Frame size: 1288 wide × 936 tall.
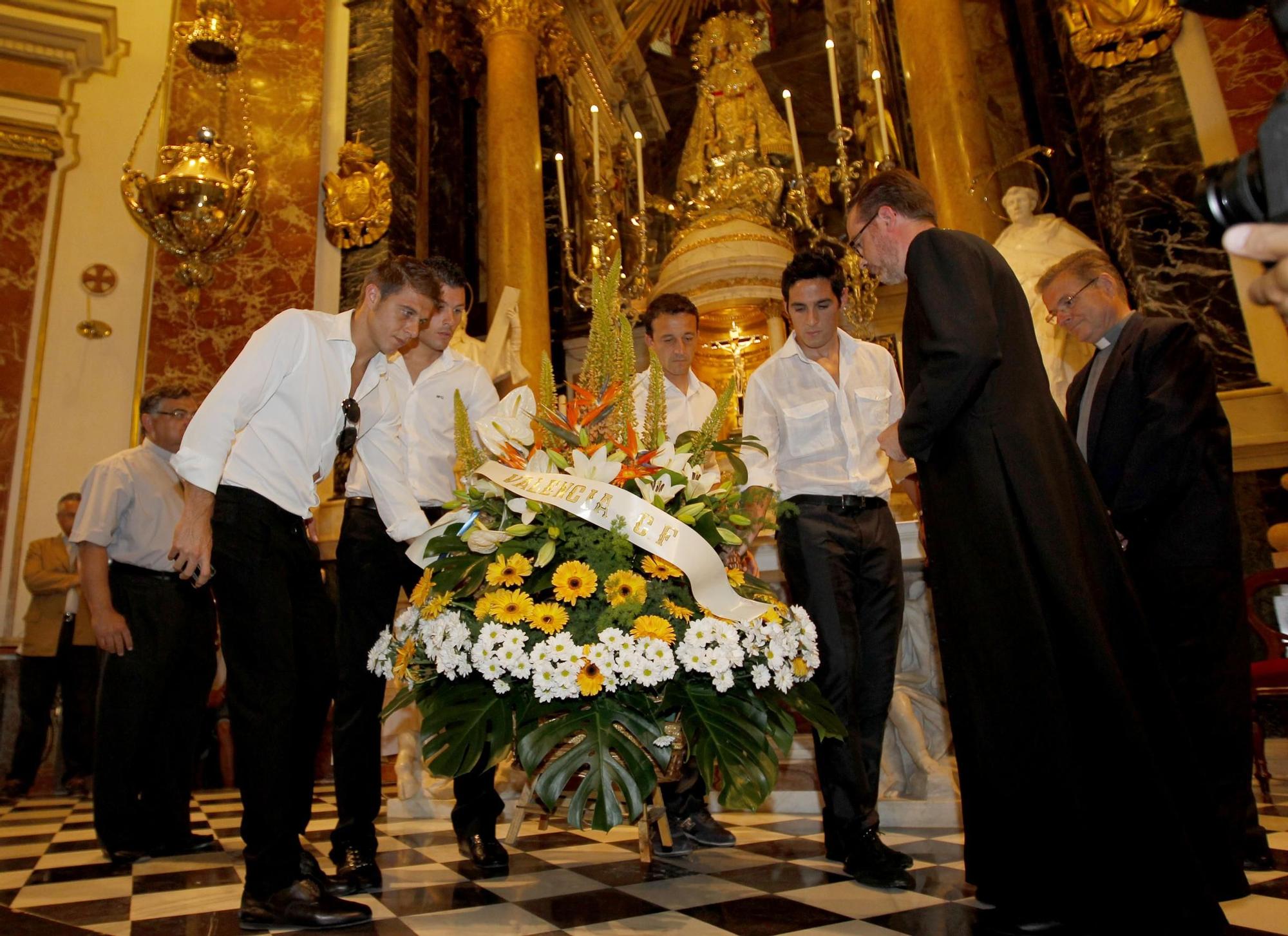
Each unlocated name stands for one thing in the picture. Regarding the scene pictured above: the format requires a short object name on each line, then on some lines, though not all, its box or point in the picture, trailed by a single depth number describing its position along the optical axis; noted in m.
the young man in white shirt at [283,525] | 1.96
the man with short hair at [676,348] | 3.39
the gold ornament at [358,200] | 7.10
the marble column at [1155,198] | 4.82
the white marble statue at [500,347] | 6.33
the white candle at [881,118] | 5.10
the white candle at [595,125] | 5.95
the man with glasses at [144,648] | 3.18
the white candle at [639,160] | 5.93
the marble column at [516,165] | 7.72
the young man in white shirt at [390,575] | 2.47
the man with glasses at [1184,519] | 2.29
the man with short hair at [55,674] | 5.28
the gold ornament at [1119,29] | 5.30
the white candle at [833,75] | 4.86
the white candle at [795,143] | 5.09
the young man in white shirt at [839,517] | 2.40
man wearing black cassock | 1.63
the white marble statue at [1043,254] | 4.75
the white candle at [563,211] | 6.38
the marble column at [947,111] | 5.72
